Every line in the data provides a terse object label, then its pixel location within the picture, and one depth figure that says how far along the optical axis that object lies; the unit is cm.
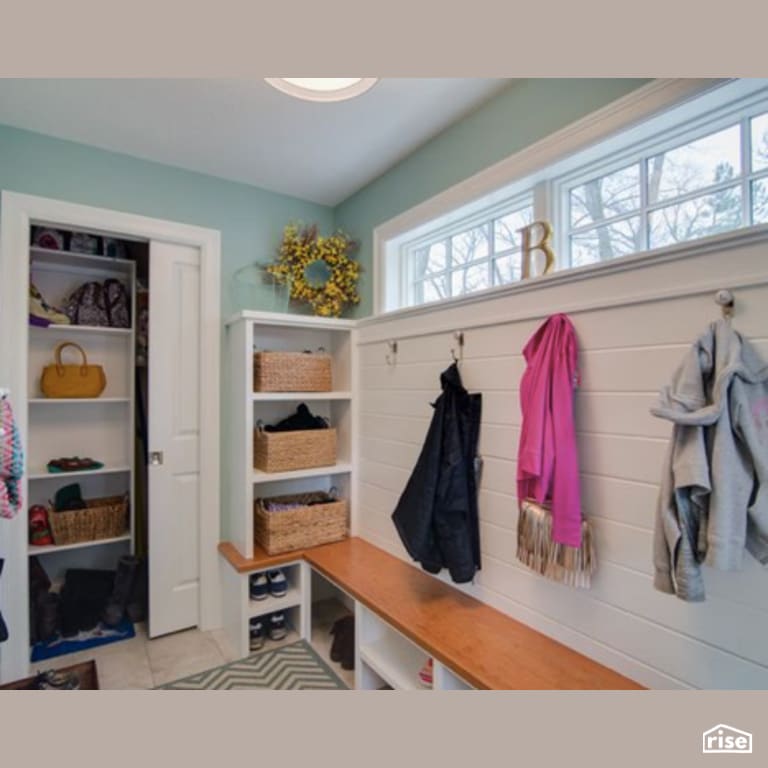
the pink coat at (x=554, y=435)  130
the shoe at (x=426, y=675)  155
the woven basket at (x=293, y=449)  226
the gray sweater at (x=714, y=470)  92
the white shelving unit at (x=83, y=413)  256
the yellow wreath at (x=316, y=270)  254
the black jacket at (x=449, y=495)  165
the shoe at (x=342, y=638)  212
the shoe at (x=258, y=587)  221
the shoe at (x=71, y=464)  246
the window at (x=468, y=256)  189
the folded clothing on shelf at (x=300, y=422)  242
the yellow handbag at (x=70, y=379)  246
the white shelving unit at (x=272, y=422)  222
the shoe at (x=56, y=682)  178
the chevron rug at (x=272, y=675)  186
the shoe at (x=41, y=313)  232
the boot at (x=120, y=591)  245
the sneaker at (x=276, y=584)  227
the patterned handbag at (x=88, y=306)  262
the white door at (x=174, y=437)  233
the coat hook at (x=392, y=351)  222
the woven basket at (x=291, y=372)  229
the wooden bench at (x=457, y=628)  125
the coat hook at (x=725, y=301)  104
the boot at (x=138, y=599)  253
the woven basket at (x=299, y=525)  221
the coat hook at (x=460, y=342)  181
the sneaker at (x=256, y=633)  220
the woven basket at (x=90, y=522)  238
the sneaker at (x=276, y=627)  226
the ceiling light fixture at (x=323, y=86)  141
